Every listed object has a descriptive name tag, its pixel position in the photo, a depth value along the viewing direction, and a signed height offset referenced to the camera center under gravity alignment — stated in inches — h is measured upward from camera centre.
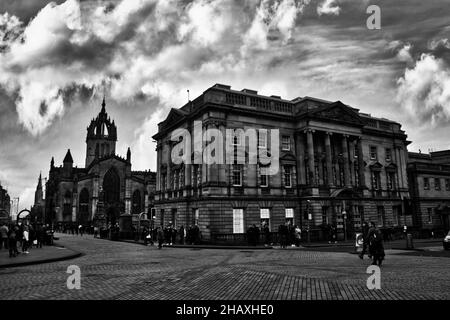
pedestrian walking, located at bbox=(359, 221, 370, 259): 701.9 -46.8
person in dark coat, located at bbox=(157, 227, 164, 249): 1045.8 -59.0
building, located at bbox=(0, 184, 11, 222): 5560.0 +363.9
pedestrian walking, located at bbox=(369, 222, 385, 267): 581.9 -54.4
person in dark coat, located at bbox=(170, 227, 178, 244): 1235.2 -66.2
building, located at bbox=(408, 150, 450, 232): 1919.3 +105.2
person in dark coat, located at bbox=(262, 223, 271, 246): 1144.8 -70.7
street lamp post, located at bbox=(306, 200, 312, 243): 1250.2 +27.1
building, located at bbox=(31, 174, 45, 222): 4624.5 +329.6
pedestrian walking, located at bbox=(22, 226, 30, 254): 834.2 -51.6
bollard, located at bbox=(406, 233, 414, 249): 927.0 -75.0
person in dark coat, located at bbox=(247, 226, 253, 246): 1107.9 -62.8
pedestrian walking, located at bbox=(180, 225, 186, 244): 1243.7 -62.9
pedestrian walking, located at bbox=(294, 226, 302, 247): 1079.5 -68.2
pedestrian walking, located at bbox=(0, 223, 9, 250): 873.7 -33.4
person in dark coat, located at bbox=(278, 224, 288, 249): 1035.9 -54.6
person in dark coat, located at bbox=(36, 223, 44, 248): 1036.3 -43.9
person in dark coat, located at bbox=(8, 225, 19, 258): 734.5 -44.0
